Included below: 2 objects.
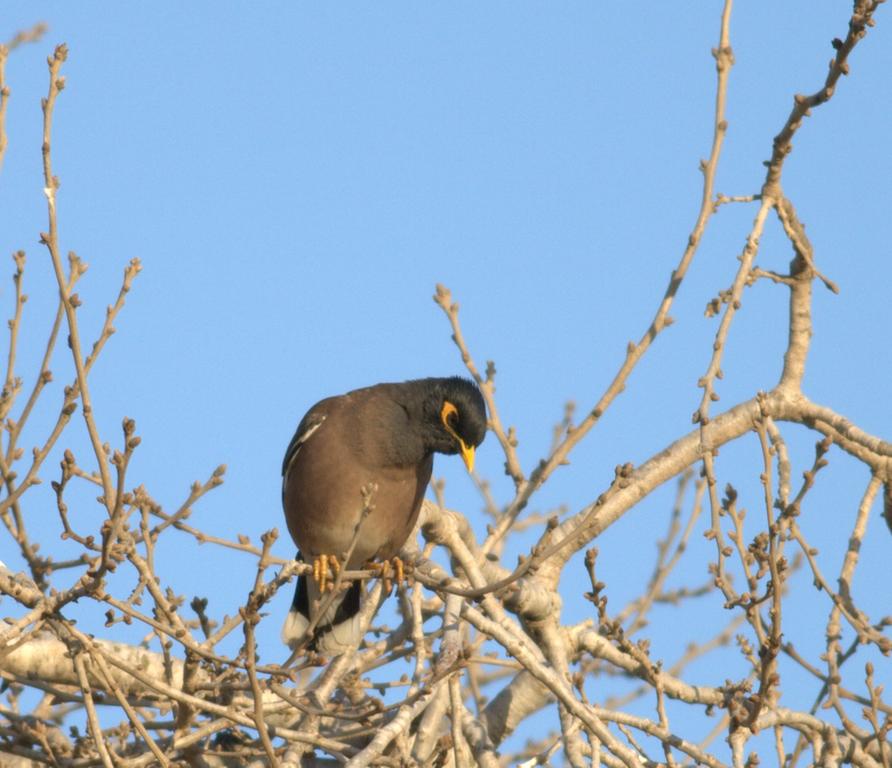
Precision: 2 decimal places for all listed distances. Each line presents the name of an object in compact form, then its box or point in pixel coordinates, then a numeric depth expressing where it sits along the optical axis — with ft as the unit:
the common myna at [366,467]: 40.16
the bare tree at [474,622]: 27.61
